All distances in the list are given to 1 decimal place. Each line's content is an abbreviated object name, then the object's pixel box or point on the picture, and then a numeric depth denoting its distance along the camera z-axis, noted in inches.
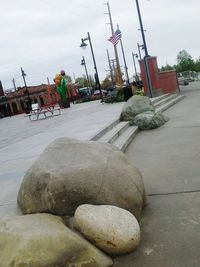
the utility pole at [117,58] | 1069.6
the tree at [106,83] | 2343.4
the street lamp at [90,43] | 801.8
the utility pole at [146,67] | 657.0
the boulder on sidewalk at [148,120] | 327.2
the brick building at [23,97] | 1842.6
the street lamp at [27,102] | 1186.5
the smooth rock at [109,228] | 108.5
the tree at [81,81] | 3017.7
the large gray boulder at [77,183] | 121.7
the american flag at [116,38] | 842.5
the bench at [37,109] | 629.7
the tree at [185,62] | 2579.0
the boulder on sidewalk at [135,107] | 352.3
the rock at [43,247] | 93.2
